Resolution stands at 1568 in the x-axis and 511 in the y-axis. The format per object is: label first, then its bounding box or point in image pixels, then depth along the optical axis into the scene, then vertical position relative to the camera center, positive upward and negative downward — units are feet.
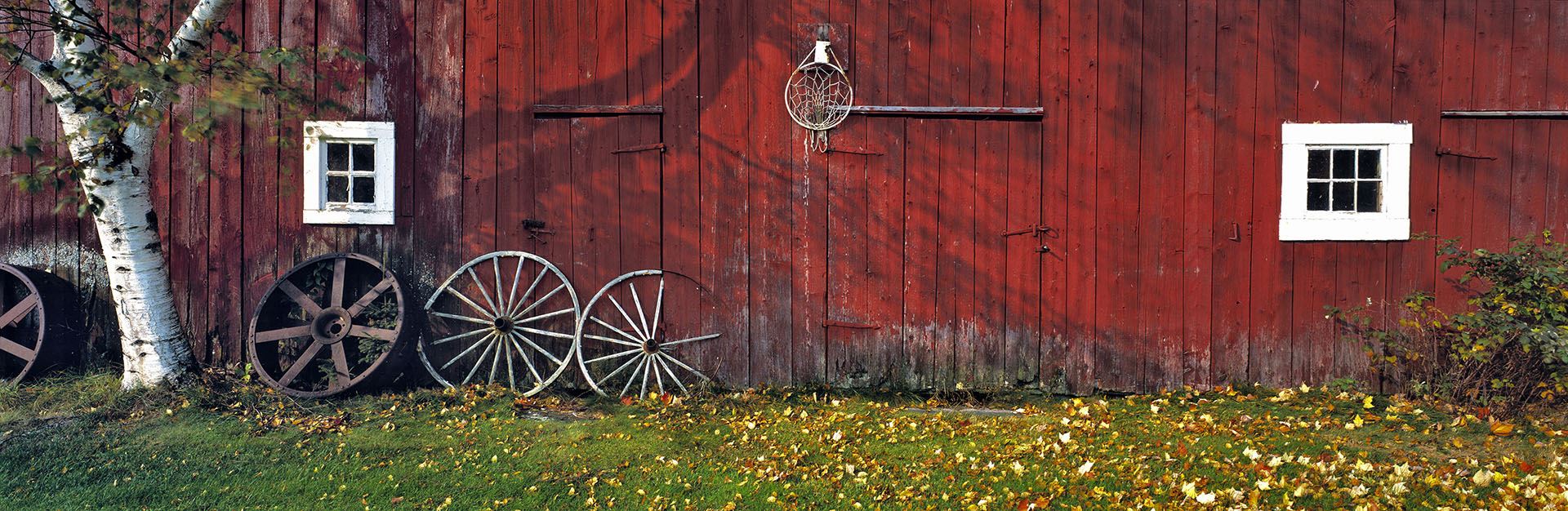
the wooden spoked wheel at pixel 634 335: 19.79 -2.20
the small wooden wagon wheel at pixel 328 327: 18.84 -2.00
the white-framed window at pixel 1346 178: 19.02 +1.46
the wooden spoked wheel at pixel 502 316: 19.77 -1.91
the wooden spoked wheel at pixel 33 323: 19.51 -2.05
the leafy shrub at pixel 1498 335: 16.16 -1.74
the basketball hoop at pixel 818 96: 19.40 +3.20
